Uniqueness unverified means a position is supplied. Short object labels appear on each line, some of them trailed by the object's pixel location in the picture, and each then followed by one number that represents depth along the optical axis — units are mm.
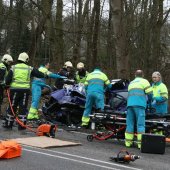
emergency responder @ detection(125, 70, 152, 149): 11625
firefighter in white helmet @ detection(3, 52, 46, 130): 13422
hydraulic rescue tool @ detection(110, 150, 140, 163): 9266
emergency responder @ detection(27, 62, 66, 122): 15719
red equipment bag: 9023
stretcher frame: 11902
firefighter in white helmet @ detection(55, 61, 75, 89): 16766
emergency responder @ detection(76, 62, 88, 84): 16416
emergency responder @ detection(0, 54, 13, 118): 16172
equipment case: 11016
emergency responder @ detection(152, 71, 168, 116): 13271
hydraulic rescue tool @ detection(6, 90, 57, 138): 12250
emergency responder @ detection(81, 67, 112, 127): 14289
